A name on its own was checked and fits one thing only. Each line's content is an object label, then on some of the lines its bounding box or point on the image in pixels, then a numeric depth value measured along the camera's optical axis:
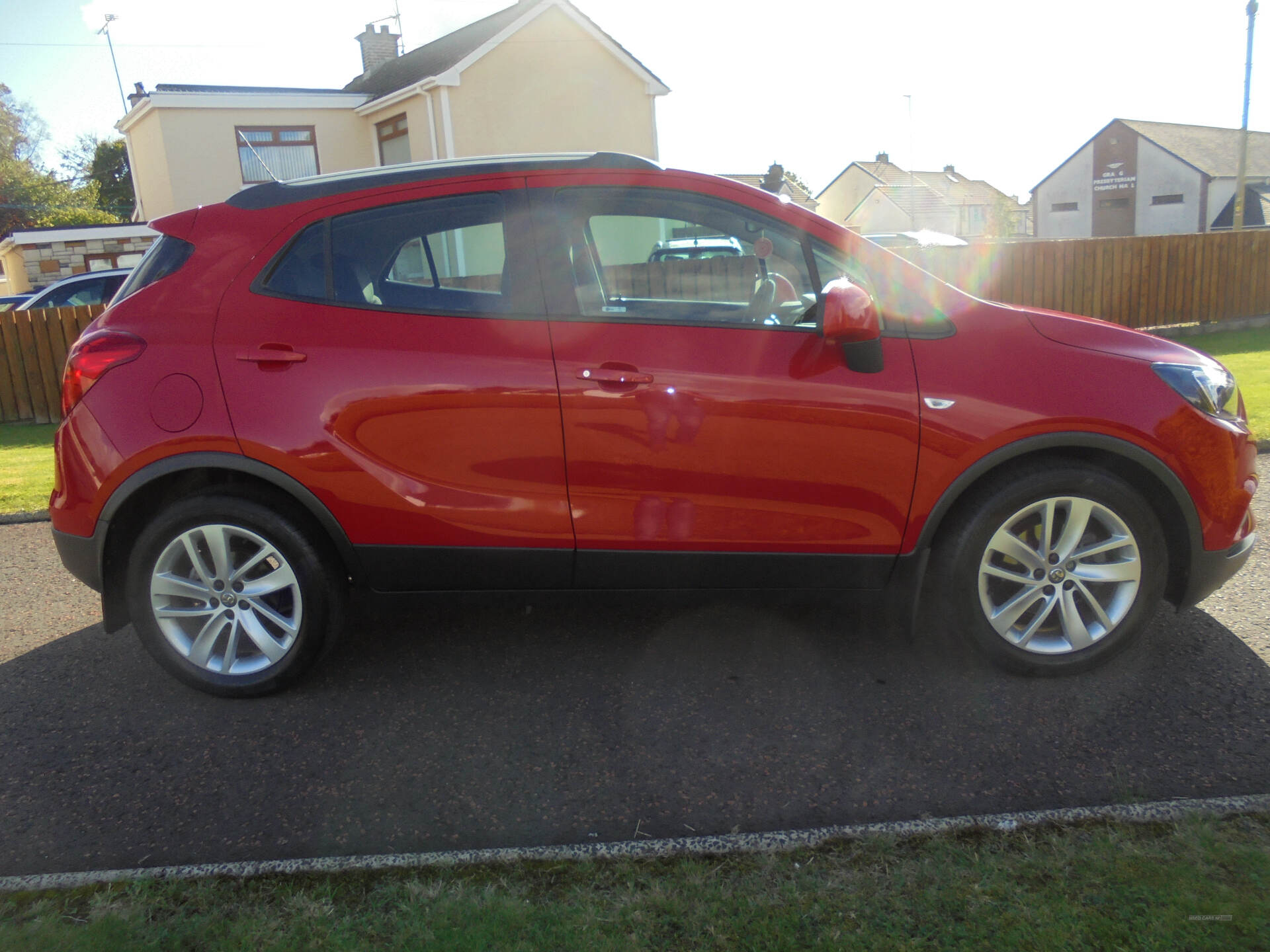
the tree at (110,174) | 59.62
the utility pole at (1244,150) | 27.14
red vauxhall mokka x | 3.44
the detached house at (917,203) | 69.38
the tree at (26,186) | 56.56
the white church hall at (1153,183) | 55.69
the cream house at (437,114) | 23.03
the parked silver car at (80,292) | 14.34
